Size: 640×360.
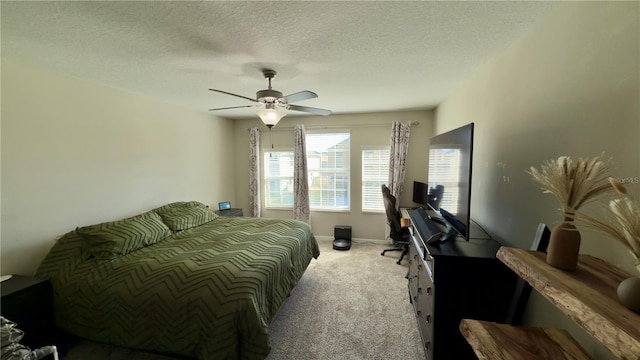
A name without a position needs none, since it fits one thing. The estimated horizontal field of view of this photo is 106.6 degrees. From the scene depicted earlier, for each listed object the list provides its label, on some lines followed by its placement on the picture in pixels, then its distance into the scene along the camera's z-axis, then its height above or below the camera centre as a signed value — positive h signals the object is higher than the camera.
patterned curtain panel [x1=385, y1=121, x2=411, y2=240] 4.04 +0.19
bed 1.58 -0.91
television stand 1.46 -0.80
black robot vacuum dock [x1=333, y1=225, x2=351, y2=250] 4.22 -1.27
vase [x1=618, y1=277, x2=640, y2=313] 0.58 -0.32
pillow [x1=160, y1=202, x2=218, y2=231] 2.91 -0.68
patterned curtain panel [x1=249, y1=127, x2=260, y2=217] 4.65 -0.18
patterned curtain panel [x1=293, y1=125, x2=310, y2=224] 4.41 -0.28
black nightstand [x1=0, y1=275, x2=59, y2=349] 1.67 -1.04
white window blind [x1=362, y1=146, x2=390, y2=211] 4.29 -0.20
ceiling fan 2.09 +0.58
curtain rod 4.18 +0.69
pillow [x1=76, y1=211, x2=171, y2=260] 2.11 -0.68
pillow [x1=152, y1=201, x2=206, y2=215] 3.07 -0.57
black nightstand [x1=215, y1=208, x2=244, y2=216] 4.07 -0.84
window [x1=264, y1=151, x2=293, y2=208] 4.73 -0.28
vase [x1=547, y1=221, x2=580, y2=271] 0.79 -0.28
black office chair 3.44 -0.85
